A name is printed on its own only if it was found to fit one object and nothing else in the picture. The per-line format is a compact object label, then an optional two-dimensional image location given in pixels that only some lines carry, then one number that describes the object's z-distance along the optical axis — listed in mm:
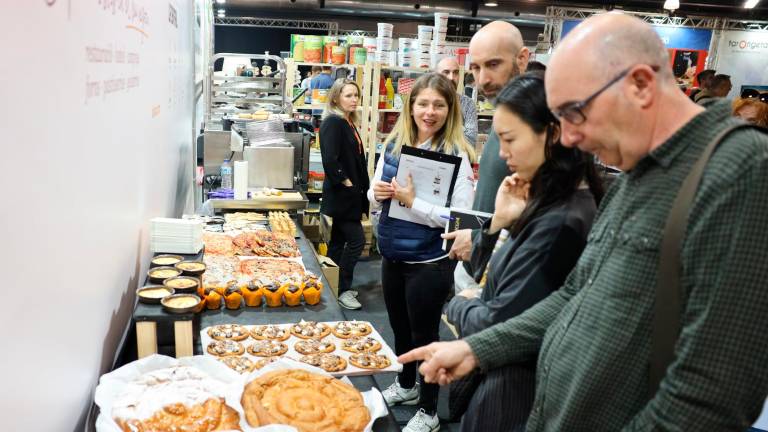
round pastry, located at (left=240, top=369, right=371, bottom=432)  1651
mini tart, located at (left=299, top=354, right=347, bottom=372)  2125
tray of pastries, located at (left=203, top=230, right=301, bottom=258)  3330
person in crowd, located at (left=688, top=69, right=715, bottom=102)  6632
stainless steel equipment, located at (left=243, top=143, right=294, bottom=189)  4730
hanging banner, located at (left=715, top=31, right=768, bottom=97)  10750
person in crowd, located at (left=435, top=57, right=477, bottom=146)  4223
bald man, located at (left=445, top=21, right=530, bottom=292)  2344
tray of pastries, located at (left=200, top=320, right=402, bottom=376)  2150
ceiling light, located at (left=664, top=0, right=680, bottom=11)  9211
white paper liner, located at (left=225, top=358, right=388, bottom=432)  1580
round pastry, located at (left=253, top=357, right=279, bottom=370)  2059
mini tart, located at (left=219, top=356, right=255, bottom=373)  2061
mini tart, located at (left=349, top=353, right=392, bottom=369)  2180
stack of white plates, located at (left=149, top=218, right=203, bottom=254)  2785
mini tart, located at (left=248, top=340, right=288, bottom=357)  2197
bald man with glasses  970
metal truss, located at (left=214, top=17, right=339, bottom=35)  16000
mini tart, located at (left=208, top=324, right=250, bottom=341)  2291
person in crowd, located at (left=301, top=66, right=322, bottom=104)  8897
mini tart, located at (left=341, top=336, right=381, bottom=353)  2295
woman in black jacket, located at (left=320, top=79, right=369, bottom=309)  5203
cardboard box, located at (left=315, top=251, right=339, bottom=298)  4766
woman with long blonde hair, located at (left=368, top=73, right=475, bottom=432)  2965
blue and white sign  10758
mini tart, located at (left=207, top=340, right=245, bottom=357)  2162
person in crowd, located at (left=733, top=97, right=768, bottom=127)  4250
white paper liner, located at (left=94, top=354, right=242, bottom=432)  1660
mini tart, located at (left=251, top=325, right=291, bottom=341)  2334
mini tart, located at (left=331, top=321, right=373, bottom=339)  2428
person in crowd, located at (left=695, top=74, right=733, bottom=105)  6254
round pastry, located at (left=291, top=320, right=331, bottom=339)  2381
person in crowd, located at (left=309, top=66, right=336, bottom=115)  7527
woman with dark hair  1545
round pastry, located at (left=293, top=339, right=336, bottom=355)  2246
